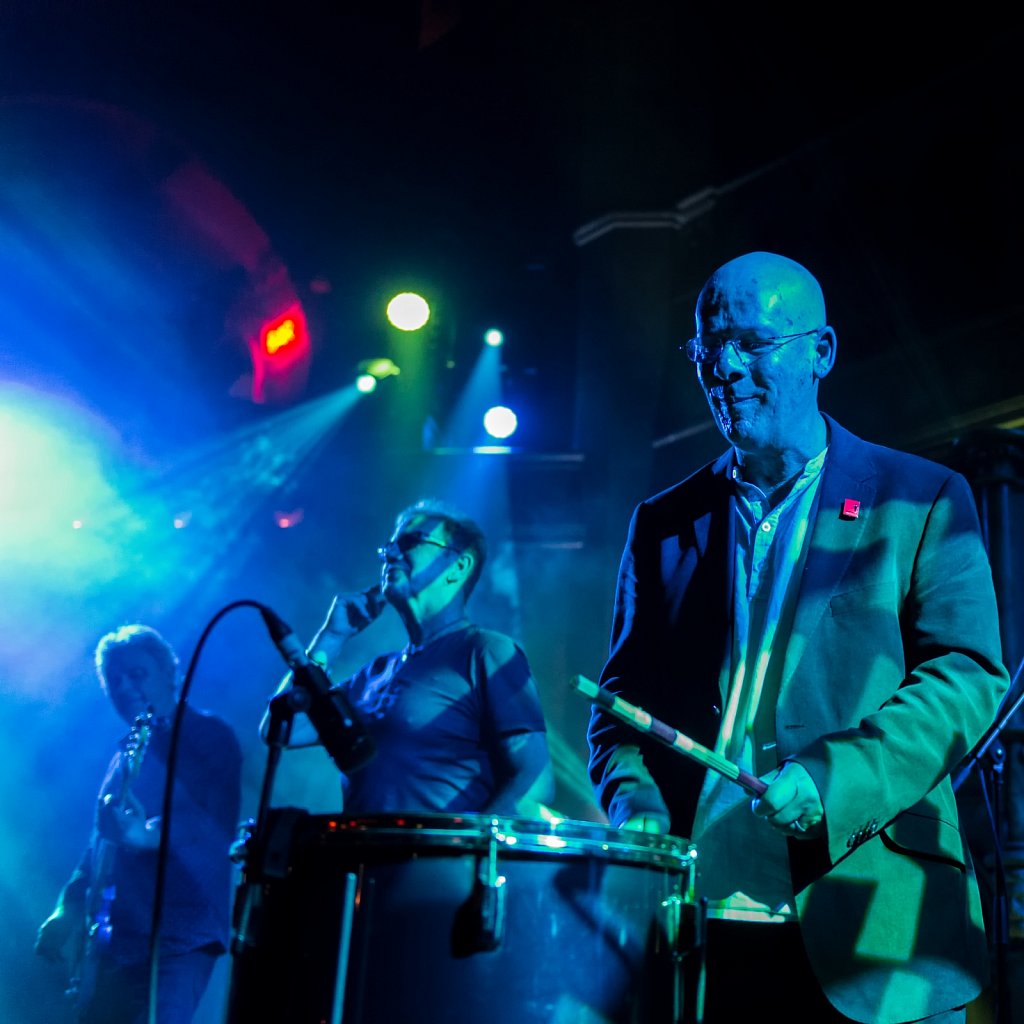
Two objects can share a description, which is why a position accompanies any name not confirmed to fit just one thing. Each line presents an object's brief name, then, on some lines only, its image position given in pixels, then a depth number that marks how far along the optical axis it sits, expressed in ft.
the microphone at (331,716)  7.01
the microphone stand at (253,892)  6.24
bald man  6.34
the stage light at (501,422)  26.14
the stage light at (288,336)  27.25
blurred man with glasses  11.46
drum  5.93
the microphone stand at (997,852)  10.69
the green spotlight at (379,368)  25.98
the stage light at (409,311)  25.20
